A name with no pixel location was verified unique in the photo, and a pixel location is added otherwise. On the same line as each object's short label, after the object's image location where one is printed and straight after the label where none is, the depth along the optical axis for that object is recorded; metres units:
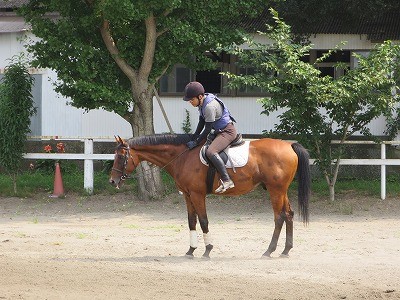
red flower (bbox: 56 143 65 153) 25.45
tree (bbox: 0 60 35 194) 24.00
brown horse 15.18
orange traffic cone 24.19
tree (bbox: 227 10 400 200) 21.45
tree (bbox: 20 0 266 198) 22.19
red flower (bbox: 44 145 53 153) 25.08
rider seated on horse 14.77
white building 28.06
